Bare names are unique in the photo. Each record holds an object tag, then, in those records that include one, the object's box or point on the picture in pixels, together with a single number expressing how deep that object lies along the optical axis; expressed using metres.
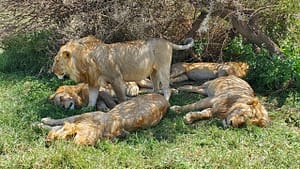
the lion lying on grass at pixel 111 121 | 5.31
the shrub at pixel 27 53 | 8.95
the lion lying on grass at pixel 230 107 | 6.04
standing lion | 6.68
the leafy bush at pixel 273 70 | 7.35
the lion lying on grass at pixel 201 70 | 8.19
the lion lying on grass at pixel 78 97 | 6.80
